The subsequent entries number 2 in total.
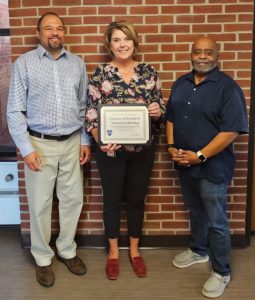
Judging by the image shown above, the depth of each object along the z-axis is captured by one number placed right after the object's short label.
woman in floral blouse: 2.72
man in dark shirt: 2.50
